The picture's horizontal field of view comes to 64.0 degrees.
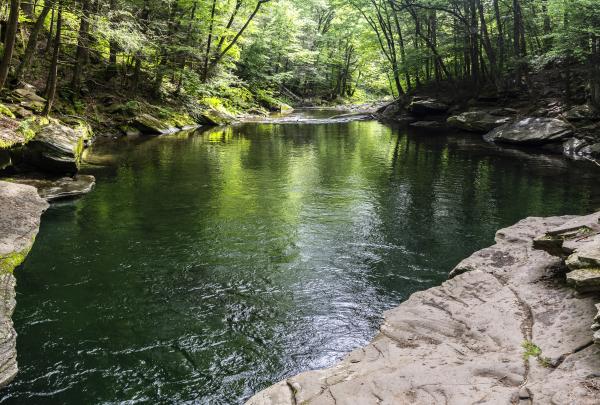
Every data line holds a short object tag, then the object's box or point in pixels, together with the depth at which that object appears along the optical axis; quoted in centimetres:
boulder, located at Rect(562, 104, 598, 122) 2299
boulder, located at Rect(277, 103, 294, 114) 4872
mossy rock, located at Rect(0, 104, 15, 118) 1583
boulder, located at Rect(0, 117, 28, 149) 1320
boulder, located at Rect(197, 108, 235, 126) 3491
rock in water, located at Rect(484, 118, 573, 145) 2361
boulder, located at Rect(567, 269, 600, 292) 520
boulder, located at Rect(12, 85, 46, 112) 1839
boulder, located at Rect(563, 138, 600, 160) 2095
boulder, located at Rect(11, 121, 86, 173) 1357
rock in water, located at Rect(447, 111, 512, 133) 2893
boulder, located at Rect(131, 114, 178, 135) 2723
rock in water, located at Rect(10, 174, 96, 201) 1287
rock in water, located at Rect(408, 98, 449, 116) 3600
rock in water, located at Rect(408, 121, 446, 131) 3428
